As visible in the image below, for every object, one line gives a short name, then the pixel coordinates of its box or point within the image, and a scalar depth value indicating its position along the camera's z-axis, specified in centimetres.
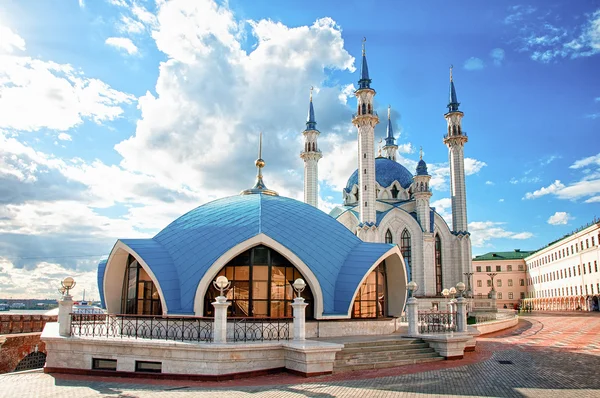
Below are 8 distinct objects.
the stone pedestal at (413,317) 1619
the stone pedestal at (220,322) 1266
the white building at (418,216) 4353
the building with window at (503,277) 7788
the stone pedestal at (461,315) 1712
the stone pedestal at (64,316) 1427
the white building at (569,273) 4778
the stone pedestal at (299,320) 1338
